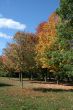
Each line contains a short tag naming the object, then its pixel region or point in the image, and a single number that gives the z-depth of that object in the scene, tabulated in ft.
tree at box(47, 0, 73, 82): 29.64
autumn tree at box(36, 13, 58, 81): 54.42
